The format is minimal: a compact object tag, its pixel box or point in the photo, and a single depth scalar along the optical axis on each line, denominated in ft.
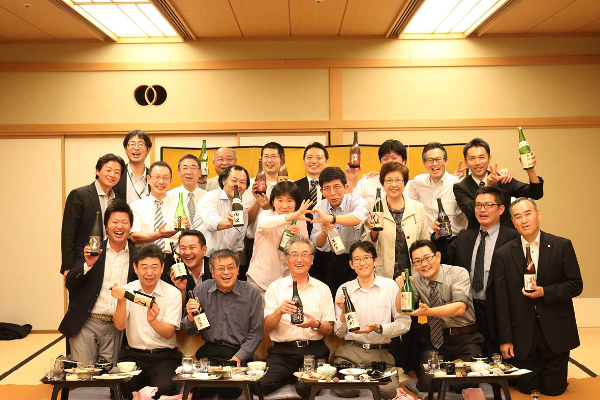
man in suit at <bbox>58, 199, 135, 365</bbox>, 14.43
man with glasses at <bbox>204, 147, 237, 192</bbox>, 18.80
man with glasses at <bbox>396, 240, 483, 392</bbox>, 14.07
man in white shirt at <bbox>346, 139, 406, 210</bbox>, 17.35
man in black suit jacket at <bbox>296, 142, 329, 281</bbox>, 17.24
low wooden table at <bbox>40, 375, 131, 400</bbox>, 11.92
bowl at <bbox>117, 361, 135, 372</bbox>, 12.59
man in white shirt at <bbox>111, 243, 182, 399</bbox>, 13.73
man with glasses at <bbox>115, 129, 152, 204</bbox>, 16.85
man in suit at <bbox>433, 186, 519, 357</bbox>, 15.12
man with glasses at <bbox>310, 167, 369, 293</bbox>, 15.62
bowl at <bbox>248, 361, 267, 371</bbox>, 12.51
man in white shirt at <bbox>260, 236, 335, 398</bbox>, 14.11
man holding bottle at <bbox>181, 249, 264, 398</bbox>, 14.06
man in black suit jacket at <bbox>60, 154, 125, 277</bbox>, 15.39
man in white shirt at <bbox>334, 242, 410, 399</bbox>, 14.02
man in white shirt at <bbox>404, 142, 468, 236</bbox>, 17.11
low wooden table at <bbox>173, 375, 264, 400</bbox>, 11.80
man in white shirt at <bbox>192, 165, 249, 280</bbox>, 16.30
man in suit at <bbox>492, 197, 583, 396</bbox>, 14.44
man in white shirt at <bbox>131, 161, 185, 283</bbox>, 15.66
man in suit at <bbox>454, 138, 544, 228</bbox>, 16.22
